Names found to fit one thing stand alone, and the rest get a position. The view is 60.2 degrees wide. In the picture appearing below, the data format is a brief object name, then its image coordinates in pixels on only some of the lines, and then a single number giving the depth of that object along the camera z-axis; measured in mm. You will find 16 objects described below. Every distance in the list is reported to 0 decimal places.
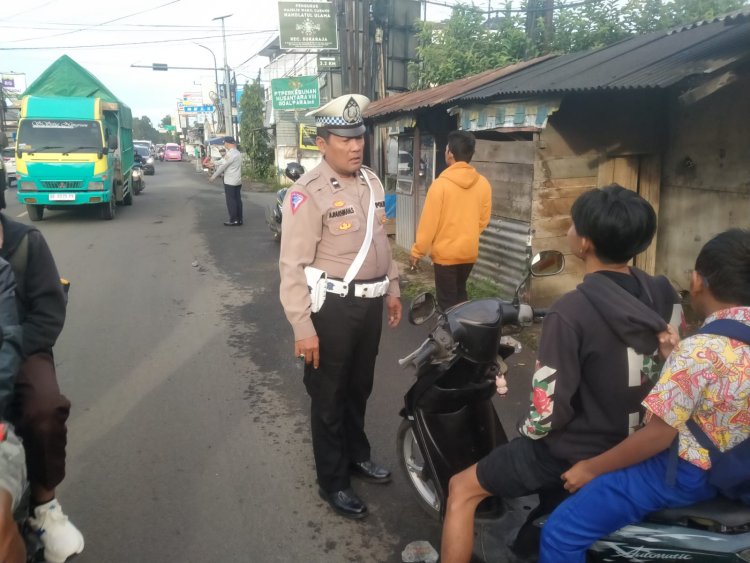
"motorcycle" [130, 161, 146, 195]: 20119
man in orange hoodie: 4777
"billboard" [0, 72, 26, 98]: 57438
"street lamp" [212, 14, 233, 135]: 32375
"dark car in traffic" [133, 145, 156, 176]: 33178
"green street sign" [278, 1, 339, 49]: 17750
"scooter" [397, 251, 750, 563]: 1869
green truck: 13289
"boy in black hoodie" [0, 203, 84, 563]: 2416
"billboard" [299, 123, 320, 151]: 21312
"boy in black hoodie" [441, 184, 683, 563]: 1908
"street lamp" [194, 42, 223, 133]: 39606
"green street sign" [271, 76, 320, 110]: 19766
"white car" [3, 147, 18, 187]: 23488
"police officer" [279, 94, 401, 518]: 2877
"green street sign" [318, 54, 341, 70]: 18719
